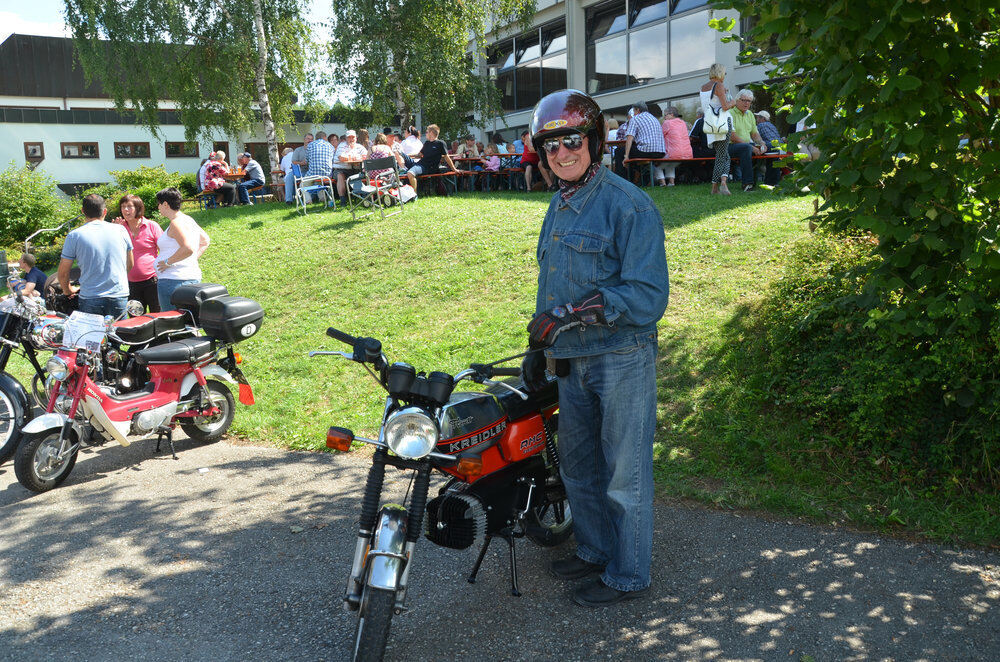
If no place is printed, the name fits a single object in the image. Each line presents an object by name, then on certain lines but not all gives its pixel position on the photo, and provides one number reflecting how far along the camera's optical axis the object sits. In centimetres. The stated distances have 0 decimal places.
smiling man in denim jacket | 309
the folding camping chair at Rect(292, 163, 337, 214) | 1498
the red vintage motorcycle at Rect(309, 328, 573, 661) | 281
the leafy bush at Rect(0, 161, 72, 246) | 2406
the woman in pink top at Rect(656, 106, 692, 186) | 1357
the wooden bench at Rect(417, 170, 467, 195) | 1573
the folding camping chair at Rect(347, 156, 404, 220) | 1344
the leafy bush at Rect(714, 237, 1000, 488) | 435
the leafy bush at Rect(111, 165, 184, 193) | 2575
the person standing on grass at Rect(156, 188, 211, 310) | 725
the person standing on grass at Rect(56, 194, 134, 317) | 692
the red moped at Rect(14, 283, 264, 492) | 520
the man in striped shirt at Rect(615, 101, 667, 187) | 1328
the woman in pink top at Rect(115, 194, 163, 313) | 793
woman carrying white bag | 1164
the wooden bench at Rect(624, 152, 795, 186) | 1344
